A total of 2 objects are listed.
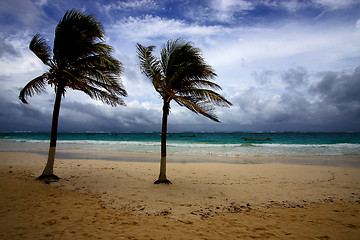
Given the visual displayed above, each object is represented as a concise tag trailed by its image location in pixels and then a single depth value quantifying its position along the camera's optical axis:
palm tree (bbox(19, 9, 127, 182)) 7.08
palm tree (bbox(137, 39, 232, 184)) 7.02
